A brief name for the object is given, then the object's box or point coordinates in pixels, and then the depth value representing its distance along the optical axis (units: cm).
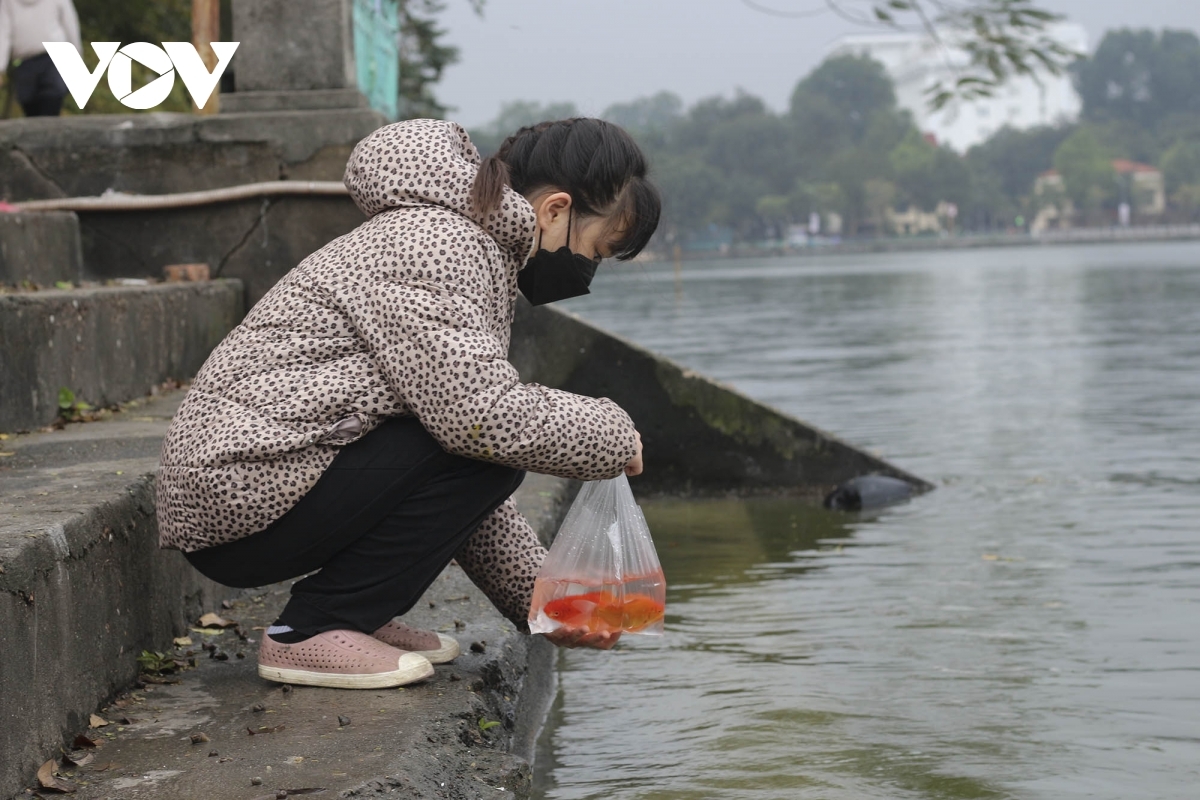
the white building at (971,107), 17825
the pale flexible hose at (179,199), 580
